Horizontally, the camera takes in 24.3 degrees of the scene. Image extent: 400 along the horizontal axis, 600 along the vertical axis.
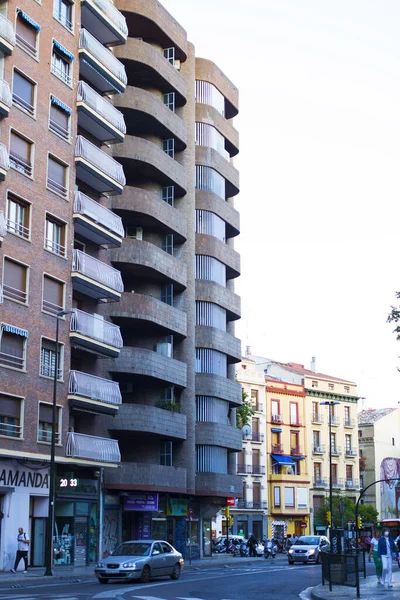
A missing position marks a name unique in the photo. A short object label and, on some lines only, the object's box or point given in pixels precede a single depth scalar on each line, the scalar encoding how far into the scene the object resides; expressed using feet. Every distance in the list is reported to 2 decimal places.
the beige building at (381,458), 319.27
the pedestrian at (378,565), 98.51
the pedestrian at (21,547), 110.83
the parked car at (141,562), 97.40
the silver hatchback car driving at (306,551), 167.28
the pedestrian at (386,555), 91.04
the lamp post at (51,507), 107.34
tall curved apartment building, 121.80
